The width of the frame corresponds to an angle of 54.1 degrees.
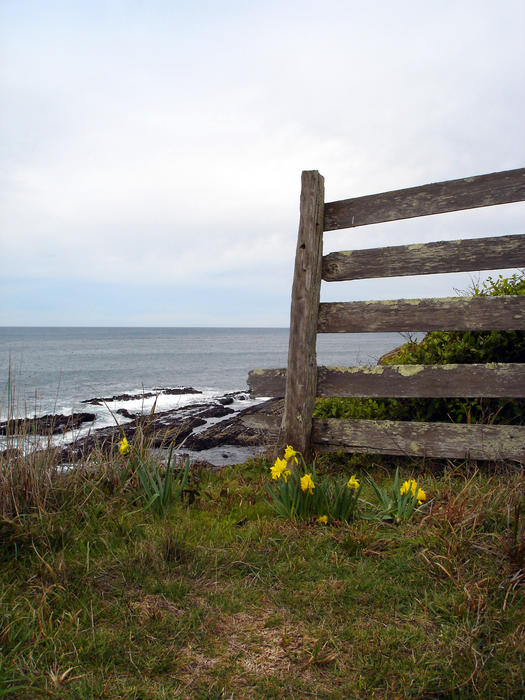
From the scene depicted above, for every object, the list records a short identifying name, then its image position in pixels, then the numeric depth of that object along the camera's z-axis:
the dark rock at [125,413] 17.12
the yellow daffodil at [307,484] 3.68
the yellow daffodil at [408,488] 3.67
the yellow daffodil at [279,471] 3.98
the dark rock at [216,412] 17.17
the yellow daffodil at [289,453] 4.11
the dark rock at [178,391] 25.46
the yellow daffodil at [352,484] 3.66
